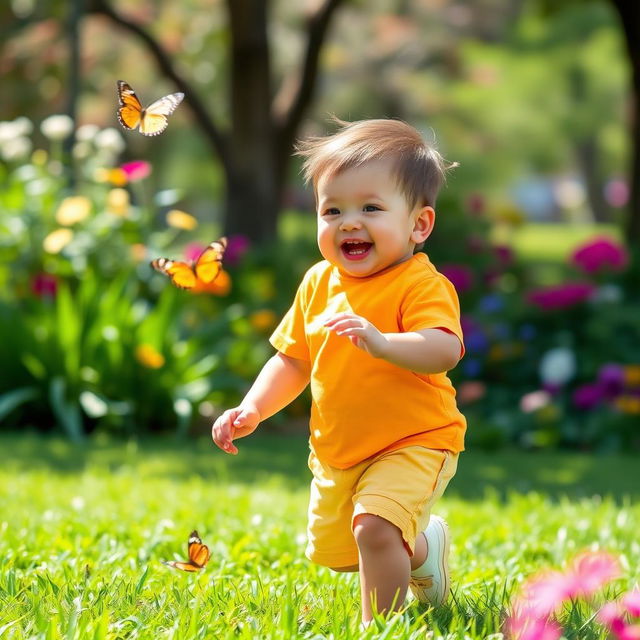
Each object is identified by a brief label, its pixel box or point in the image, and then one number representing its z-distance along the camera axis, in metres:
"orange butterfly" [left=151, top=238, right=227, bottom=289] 5.49
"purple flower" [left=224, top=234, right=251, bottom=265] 17.10
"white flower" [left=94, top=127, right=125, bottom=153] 14.93
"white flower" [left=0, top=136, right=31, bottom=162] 15.67
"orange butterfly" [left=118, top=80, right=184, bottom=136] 5.16
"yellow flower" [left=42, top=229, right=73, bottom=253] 12.82
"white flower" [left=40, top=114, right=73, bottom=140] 15.04
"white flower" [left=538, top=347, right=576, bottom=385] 14.14
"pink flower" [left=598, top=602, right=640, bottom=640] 2.73
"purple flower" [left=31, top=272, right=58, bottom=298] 14.16
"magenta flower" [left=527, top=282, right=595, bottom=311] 14.81
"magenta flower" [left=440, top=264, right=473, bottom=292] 16.66
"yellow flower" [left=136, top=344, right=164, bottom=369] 12.50
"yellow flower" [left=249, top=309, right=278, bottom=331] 14.68
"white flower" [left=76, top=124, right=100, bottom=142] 15.32
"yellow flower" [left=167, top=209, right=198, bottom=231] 9.77
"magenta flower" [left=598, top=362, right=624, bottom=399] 13.60
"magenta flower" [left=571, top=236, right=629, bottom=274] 15.39
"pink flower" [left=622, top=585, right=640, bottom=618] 2.91
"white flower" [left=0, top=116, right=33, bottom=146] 15.24
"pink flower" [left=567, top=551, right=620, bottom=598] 2.65
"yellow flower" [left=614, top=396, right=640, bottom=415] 13.24
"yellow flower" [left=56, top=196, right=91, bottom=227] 12.82
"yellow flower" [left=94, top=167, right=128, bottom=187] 12.14
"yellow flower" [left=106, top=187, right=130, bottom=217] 14.32
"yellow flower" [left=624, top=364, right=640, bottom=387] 13.39
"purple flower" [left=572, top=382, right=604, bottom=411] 13.67
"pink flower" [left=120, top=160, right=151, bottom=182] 11.89
